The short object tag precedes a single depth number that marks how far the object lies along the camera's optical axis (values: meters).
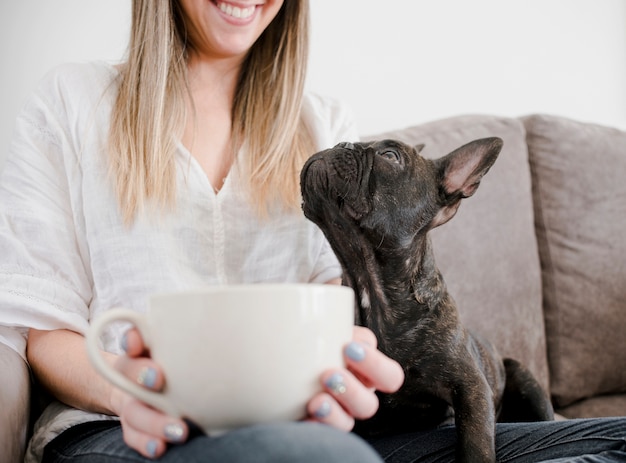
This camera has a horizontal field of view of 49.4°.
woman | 1.06
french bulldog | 1.04
